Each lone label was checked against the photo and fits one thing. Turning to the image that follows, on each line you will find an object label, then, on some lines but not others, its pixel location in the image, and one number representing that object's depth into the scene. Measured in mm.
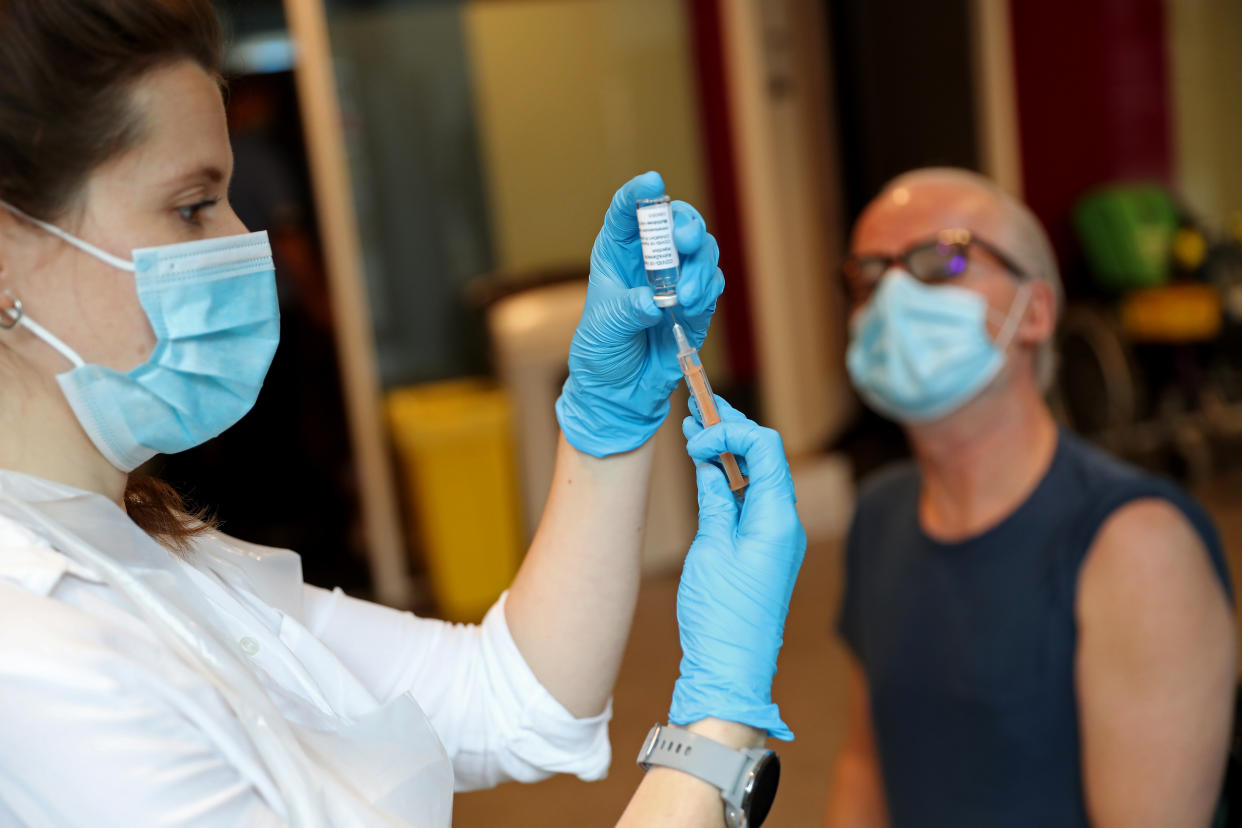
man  1179
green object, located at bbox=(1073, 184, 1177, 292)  4262
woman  683
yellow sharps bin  3578
